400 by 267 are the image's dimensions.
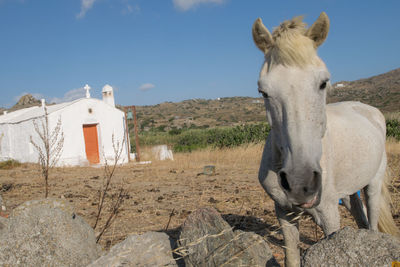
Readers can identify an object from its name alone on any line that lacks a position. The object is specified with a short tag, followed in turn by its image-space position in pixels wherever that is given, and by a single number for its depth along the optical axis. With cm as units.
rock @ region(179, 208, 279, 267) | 237
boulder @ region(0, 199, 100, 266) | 270
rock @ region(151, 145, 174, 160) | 1875
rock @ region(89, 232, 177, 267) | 254
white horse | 171
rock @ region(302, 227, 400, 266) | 157
